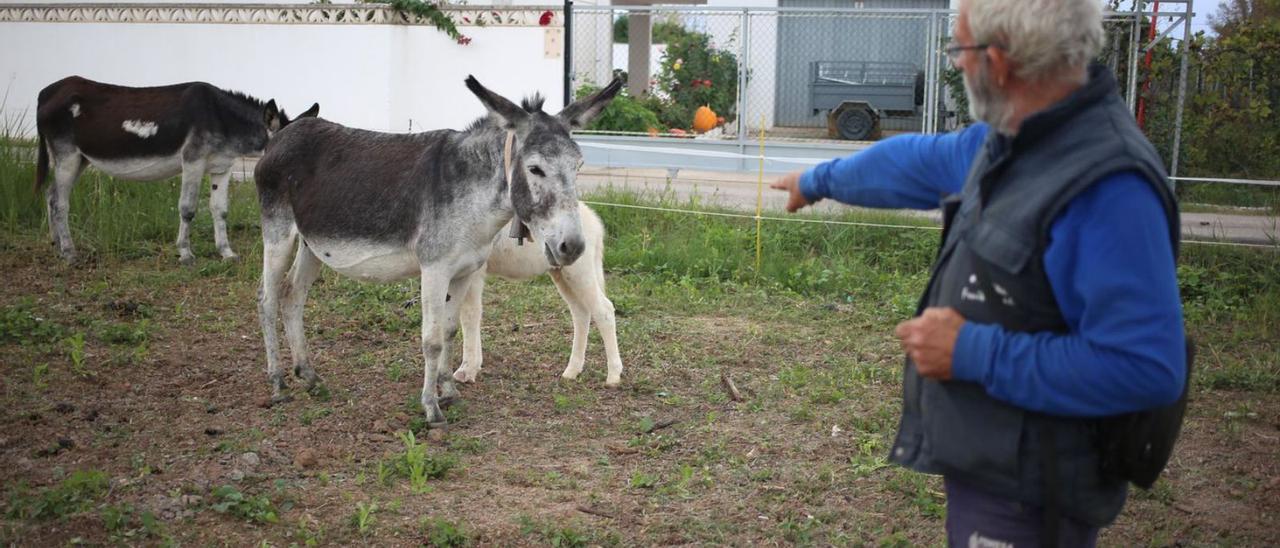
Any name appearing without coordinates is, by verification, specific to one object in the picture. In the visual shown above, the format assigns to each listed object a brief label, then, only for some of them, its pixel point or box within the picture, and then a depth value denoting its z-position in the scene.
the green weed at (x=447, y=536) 4.56
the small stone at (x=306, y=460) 5.45
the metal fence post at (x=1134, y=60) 13.53
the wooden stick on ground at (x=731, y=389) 6.73
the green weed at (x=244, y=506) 4.73
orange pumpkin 17.09
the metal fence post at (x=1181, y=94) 12.51
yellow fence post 9.86
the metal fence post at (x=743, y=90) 15.13
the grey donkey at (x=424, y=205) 5.50
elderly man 2.18
